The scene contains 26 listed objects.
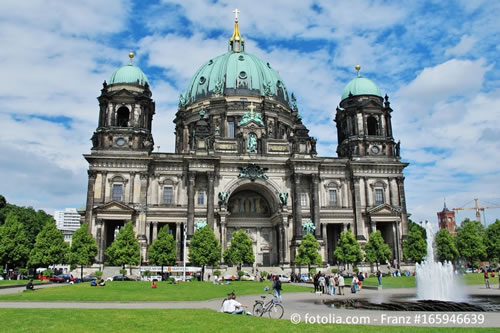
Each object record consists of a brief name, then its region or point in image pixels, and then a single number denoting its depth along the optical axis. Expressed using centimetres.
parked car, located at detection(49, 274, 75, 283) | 4915
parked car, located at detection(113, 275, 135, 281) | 4996
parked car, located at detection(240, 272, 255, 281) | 5200
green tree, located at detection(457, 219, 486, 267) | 6738
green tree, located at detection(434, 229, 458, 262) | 6331
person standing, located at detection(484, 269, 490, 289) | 3614
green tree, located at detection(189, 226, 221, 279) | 5200
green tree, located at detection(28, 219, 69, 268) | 5131
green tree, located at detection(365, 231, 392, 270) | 5838
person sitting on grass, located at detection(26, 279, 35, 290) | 3250
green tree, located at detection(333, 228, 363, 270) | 5722
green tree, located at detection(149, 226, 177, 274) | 5200
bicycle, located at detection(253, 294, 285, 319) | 1855
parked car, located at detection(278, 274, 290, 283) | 5184
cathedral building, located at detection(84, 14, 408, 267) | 6044
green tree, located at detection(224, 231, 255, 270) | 5469
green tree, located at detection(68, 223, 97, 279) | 5112
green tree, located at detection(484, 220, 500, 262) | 6756
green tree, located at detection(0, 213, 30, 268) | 5275
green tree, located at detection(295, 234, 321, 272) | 5572
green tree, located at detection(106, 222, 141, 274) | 5072
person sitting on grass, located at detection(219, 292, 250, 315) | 1841
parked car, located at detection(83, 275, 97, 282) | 5115
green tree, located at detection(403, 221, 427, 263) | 6075
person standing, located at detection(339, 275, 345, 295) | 3124
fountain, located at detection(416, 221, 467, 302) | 2719
